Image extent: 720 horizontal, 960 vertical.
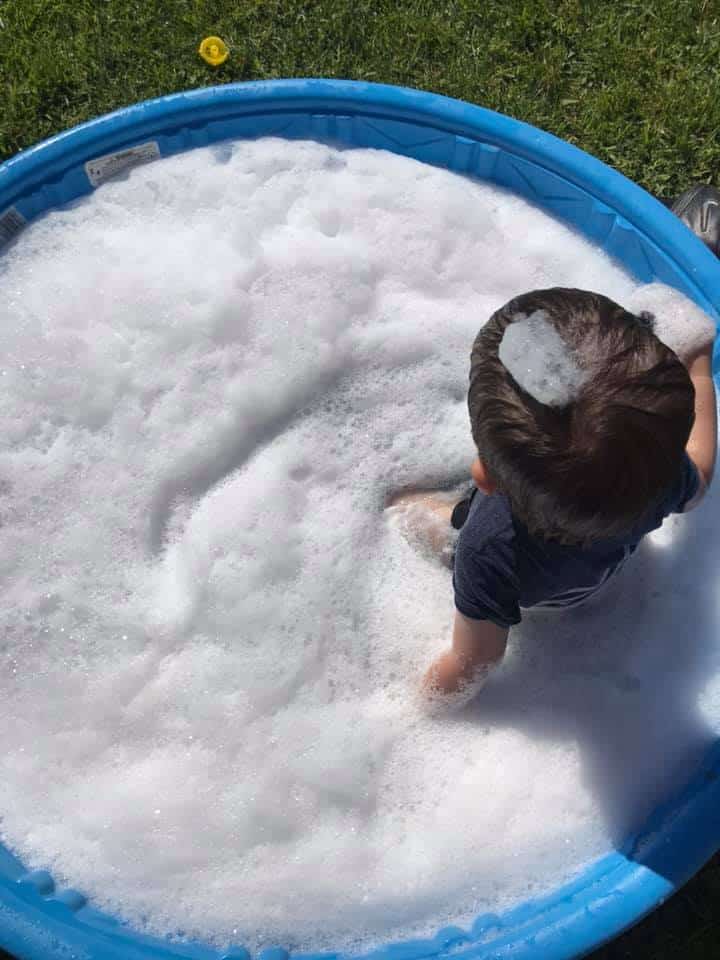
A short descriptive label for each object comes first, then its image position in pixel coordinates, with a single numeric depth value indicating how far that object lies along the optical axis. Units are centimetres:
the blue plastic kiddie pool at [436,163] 127
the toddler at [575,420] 90
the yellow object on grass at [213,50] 198
